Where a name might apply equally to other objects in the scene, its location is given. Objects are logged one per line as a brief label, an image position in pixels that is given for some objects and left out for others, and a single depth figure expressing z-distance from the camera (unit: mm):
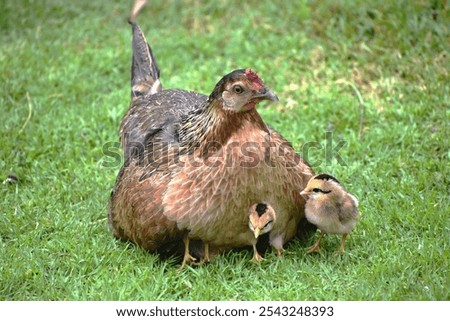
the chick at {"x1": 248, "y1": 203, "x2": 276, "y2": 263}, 8664
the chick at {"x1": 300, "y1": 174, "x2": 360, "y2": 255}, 9016
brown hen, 8750
